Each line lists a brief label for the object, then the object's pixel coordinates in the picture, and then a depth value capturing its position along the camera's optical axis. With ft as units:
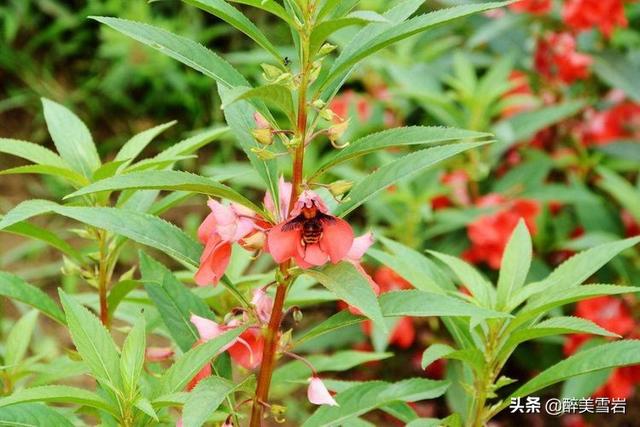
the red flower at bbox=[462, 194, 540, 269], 7.20
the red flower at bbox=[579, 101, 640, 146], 8.52
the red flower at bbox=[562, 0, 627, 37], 7.71
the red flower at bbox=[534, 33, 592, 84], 8.33
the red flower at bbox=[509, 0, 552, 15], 8.14
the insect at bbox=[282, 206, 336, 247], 3.06
